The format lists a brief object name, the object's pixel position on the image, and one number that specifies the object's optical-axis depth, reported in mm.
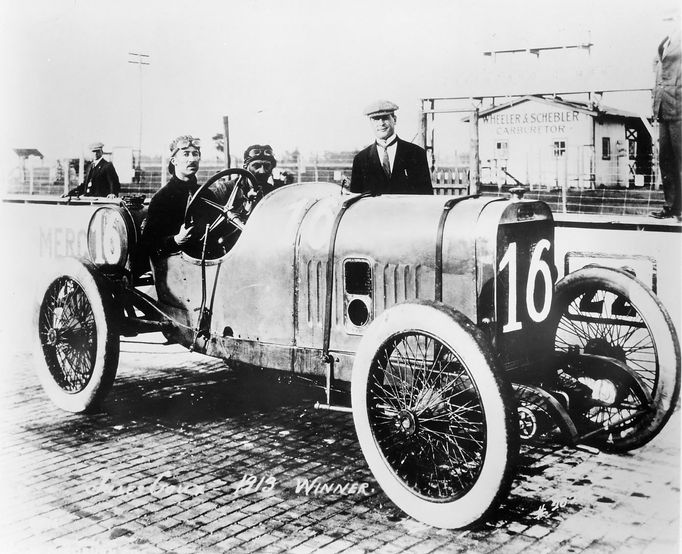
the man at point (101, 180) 5777
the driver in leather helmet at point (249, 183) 4770
